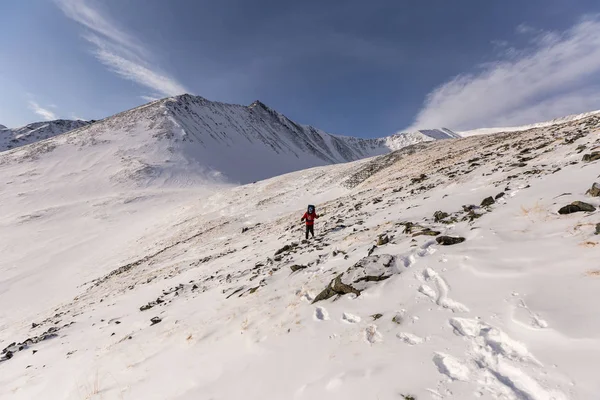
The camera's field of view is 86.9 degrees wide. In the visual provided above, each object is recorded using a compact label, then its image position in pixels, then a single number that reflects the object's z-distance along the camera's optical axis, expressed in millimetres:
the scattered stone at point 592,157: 11155
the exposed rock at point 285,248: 13523
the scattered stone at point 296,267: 9867
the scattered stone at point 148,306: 11380
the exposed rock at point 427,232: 8898
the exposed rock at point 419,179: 20920
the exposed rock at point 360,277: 7051
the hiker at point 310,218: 14430
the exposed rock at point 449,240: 7914
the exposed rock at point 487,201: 10768
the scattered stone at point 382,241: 9594
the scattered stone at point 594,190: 7820
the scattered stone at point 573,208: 7293
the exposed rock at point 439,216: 10800
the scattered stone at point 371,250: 9070
